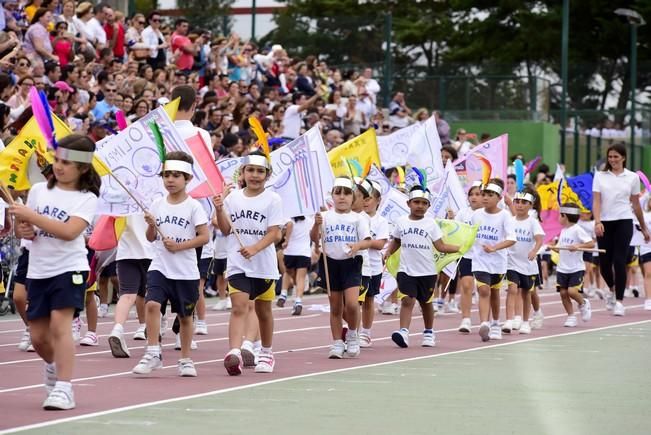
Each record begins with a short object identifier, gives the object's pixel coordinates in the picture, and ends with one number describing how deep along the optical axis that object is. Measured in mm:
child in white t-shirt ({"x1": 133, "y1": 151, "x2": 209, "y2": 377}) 12344
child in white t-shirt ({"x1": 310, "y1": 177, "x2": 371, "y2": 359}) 14375
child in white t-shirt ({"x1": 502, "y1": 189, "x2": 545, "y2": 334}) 17875
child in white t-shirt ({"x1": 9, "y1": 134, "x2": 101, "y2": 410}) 10188
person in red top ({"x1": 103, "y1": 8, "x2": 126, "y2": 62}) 26609
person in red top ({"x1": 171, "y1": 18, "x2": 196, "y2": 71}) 28703
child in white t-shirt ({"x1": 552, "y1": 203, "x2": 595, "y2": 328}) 19406
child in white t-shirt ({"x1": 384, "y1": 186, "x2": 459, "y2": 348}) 15727
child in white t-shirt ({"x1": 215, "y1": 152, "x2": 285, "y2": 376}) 12906
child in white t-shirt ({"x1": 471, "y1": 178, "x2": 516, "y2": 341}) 17016
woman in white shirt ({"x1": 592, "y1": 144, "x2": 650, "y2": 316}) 20547
